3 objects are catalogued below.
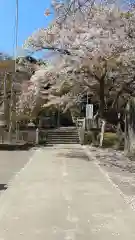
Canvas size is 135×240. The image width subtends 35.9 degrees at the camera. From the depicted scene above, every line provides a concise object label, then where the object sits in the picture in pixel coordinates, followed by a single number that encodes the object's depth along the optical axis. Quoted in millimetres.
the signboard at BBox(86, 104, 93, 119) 17597
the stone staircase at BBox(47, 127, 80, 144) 18868
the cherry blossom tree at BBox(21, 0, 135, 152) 7079
